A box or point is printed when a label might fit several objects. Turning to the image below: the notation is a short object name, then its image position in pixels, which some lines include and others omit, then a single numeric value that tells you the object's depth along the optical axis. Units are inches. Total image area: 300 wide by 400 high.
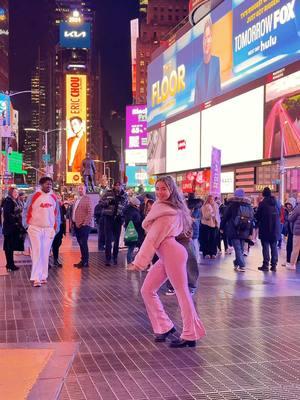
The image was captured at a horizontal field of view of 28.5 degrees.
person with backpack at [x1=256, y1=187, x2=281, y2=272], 506.9
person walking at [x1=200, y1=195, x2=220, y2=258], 616.1
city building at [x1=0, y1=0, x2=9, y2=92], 4840.6
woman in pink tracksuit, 235.0
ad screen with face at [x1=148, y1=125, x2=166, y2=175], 2471.7
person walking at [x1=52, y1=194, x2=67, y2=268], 536.8
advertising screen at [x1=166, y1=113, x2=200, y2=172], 2087.8
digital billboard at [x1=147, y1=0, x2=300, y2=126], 1439.5
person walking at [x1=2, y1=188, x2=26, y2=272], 483.5
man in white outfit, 405.4
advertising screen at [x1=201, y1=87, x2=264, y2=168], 1599.4
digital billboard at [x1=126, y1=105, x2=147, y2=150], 3326.8
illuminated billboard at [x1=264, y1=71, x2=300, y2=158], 1408.7
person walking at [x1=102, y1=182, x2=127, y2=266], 528.7
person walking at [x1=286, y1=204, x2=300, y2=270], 497.0
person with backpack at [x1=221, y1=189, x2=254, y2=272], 485.4
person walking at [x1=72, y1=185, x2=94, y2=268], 507.8
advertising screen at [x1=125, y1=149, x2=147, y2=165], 3339.1
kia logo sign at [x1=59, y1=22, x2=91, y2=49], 5088.6
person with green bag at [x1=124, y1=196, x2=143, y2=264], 500.8
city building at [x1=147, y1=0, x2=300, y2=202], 1451.8
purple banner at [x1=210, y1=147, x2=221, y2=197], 765.3
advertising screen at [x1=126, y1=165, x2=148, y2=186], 3505.9
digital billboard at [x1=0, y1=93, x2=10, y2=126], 1697.8
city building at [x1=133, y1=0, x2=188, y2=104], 5561.0
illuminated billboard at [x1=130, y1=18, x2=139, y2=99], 5224.4
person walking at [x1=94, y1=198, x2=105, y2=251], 667.8
